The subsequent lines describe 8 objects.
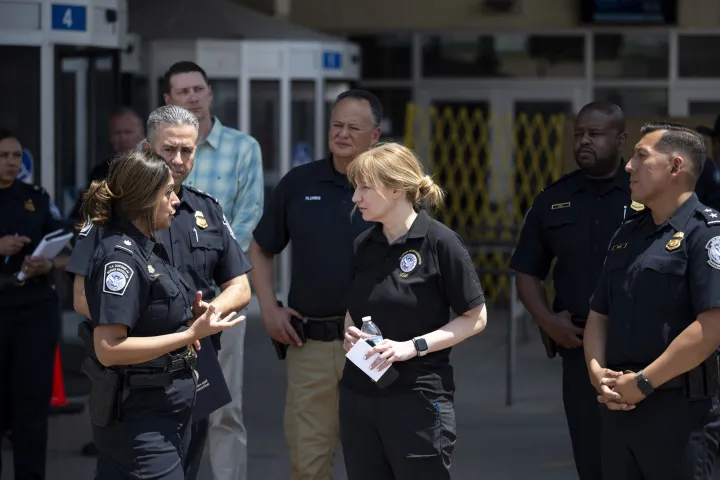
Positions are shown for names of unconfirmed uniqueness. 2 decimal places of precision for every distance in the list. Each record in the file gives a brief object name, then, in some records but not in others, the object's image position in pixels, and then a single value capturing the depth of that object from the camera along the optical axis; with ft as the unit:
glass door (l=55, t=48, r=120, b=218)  68.03
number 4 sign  54.60
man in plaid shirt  34.83
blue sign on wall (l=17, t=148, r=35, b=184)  53.67
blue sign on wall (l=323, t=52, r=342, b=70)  81.00
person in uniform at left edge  37.01
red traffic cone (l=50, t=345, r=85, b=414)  50.55
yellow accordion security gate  89.04
